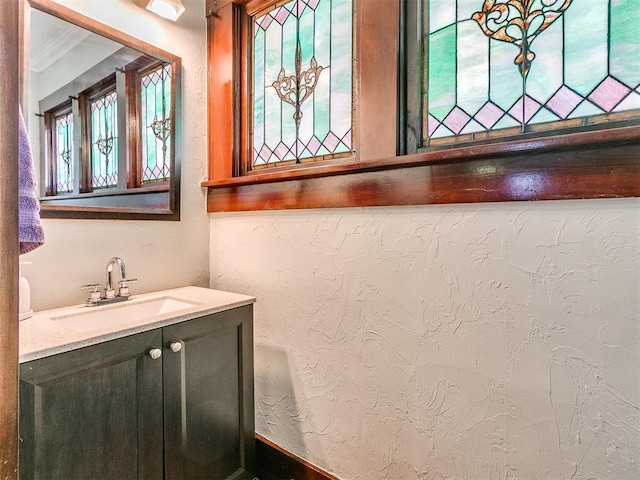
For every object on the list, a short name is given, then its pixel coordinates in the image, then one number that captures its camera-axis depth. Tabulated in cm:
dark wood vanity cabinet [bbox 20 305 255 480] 80
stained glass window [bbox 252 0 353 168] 127
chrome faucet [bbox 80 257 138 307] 122
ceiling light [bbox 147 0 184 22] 135
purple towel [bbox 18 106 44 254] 76
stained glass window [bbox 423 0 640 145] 81
